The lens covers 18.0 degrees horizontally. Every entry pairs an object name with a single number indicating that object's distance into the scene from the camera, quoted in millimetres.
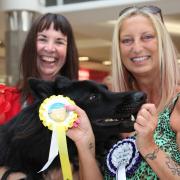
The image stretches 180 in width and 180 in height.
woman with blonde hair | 1595
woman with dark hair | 2101
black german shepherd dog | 1642
